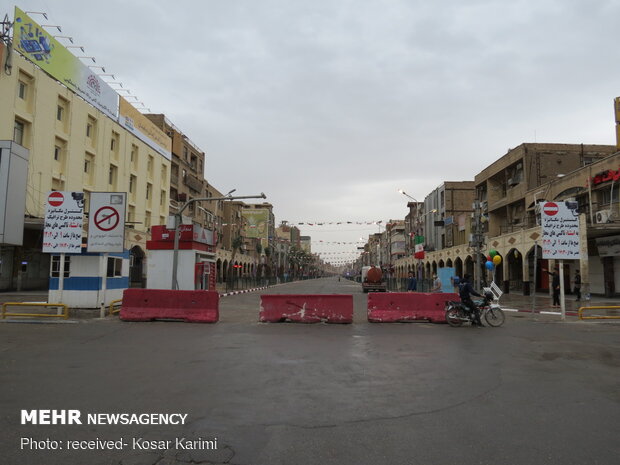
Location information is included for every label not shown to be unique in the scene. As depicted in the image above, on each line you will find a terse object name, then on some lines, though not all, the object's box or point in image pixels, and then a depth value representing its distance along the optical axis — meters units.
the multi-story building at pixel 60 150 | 32.53
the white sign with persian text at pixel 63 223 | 15.83
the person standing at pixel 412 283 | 34.11
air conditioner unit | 27.50
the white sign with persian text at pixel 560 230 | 17.36
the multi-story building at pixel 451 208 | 63.12
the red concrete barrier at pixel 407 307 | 15.82
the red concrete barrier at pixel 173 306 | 15.37
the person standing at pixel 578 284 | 26.38
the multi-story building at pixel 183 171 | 60.38
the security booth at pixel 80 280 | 16.05
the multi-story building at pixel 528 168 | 39.91
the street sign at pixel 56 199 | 16.12
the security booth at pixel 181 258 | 25.16
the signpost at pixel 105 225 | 15.94
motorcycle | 14.94
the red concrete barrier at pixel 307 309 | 15.53
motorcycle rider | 14.89
